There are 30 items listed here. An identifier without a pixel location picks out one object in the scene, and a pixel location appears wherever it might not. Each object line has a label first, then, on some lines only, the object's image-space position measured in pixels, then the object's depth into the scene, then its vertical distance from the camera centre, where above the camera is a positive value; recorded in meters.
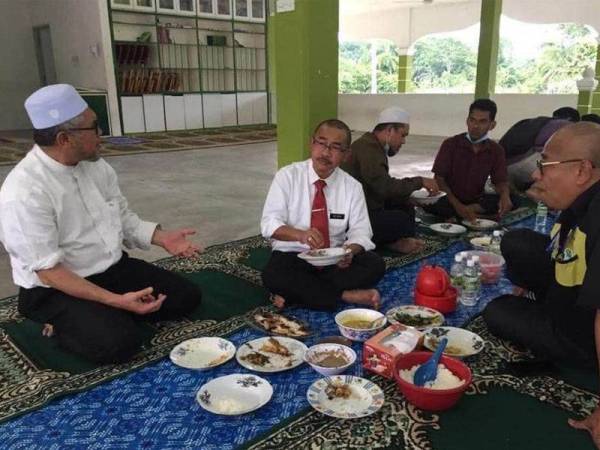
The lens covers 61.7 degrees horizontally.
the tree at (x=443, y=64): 15.80 +0.93
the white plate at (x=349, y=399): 1.52 -0.92
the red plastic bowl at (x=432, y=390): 1.49 -0.86
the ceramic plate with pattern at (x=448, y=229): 3.37 -0.88
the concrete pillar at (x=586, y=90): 7.00 +0.04
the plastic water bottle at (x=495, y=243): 2.96 -0.87
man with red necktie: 2.23 -0.60
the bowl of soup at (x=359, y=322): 1.94 -0.88
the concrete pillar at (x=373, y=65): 15.69 +0.94
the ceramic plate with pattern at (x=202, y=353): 1.81 -0.92
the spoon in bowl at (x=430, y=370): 1.59 -0.85
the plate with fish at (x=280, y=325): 2.03 -0.92
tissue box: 1.69 -0.84
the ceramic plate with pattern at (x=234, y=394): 1.54 -0.92
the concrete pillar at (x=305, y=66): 3.17 +0.20
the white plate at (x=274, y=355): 1.76 -0.91
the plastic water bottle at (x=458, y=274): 2.40 -0.86
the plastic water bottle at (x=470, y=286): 2.33 -0.86
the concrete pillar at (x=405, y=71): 12.73 +0.60
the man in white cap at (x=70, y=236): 1.74 -0.49
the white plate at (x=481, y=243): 3.06 -0.89
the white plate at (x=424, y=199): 3.89 -0.78
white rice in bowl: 1.58 -0.88
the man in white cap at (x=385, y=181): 2.95 -0.50
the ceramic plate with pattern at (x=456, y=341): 1.84 -0.90
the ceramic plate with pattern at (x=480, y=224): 3.50 -0.88
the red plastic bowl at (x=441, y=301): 2.22 -0.89
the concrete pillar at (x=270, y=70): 11.37 +0.61
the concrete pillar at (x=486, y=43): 6.43 +0.67
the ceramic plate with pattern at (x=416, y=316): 2.05 -0.90
